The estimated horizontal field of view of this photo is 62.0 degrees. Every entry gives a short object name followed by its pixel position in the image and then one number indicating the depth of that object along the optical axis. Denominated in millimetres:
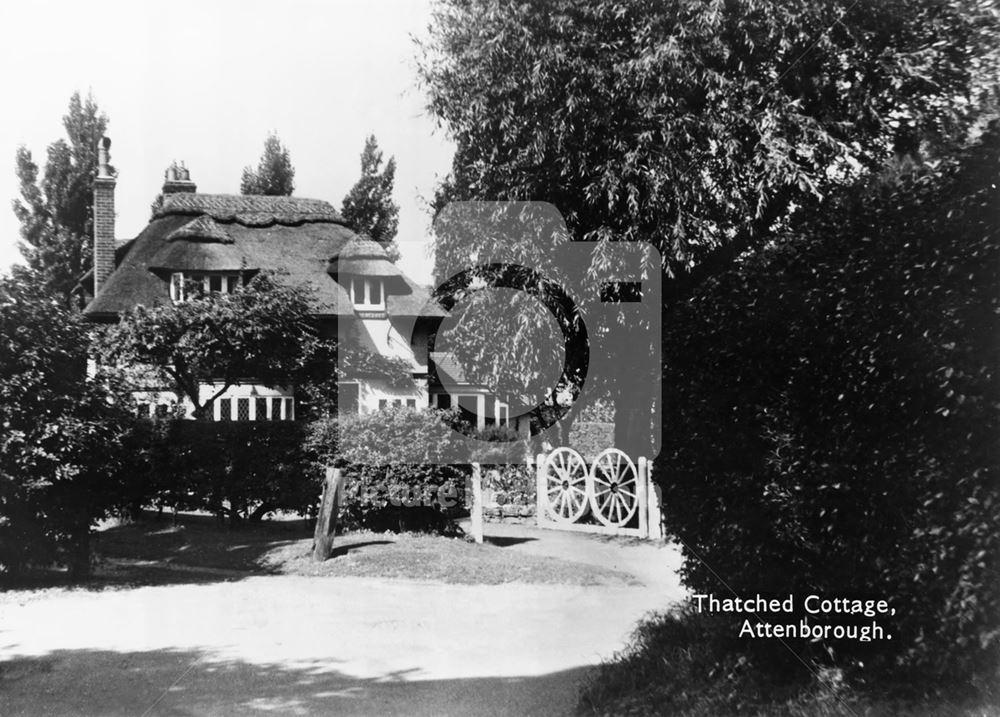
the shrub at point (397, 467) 13734
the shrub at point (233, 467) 14242
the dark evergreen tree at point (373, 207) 30703
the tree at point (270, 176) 33312
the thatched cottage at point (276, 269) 22500
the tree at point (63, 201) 30422
